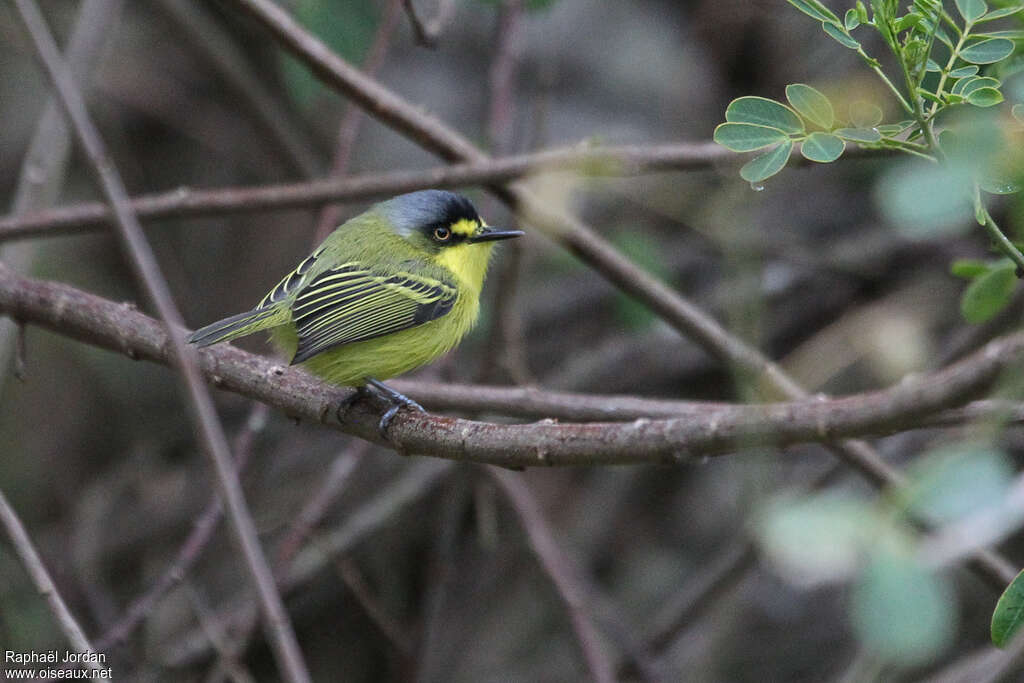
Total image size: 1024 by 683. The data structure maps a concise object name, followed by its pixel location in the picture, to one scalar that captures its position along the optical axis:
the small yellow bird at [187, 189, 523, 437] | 6.41
